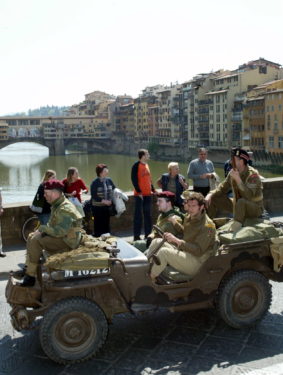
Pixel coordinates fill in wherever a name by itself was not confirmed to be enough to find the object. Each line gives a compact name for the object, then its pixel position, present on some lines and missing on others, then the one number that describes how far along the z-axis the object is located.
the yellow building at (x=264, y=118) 73.94
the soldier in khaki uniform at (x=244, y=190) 5.97
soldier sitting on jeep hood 5.06
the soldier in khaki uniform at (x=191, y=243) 5.24
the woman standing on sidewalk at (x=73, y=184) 8.84
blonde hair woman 9.09
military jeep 4.80
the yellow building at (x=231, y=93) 84.94
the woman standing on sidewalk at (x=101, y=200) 8.63
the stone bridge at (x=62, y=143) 121.94
